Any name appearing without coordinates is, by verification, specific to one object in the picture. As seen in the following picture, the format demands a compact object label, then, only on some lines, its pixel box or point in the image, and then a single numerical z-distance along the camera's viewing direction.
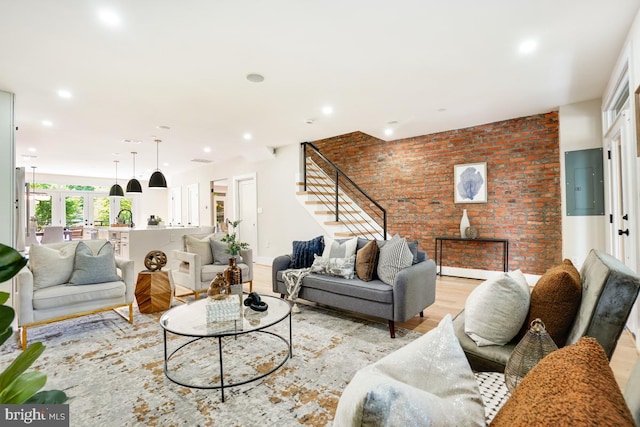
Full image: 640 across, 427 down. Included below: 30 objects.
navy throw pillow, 3.97
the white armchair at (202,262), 4.09
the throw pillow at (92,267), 3.24
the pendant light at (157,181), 6.01
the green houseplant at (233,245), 3.25
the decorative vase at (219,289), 2.51
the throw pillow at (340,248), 3.64
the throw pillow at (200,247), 4.36
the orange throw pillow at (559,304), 1.46
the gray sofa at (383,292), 2.90
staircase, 6.25
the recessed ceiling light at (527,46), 2.74
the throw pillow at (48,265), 3.06
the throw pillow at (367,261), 3.33
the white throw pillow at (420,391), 0.59
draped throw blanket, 3.68
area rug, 1.87
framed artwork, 5.32
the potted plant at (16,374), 0.59
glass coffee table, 2.16
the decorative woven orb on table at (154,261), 3.94
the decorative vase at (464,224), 5.29
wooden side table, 3.76
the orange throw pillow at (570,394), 0.47
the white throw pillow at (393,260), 3.13
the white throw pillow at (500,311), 1.59
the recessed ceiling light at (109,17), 2.28
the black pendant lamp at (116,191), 8.06
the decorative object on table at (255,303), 2.52
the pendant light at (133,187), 6.85
